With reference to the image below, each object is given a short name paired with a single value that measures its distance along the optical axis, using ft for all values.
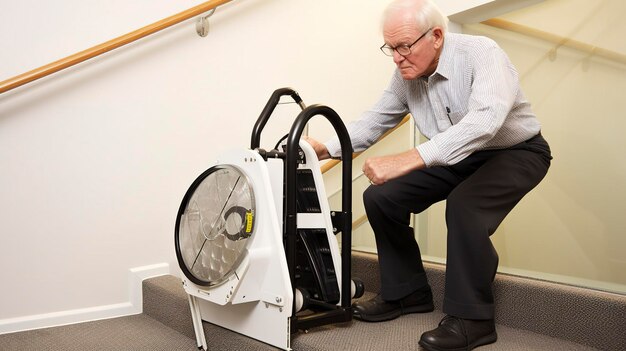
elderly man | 4.49
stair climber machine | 4.67
